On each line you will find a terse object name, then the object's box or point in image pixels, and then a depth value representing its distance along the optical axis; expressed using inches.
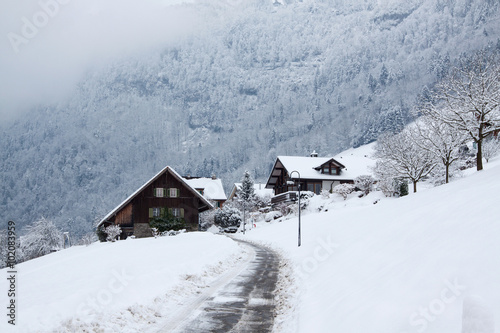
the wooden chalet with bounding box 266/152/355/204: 2896.2
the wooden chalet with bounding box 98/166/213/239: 2006.6
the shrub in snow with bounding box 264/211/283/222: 2640.3
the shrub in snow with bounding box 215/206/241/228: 2997.0
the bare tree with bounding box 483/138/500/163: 1739.7
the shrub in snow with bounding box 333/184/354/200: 2202.3
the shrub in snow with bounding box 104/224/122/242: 1854.6
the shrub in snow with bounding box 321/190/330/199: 2369.6
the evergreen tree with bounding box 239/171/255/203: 3312.7
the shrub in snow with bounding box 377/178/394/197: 1808.6
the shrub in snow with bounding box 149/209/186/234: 1998.0
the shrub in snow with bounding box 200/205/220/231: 3240.7
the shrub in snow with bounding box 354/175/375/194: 2133.4
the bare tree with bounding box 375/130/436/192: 1593.6
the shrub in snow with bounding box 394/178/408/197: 1701.5
